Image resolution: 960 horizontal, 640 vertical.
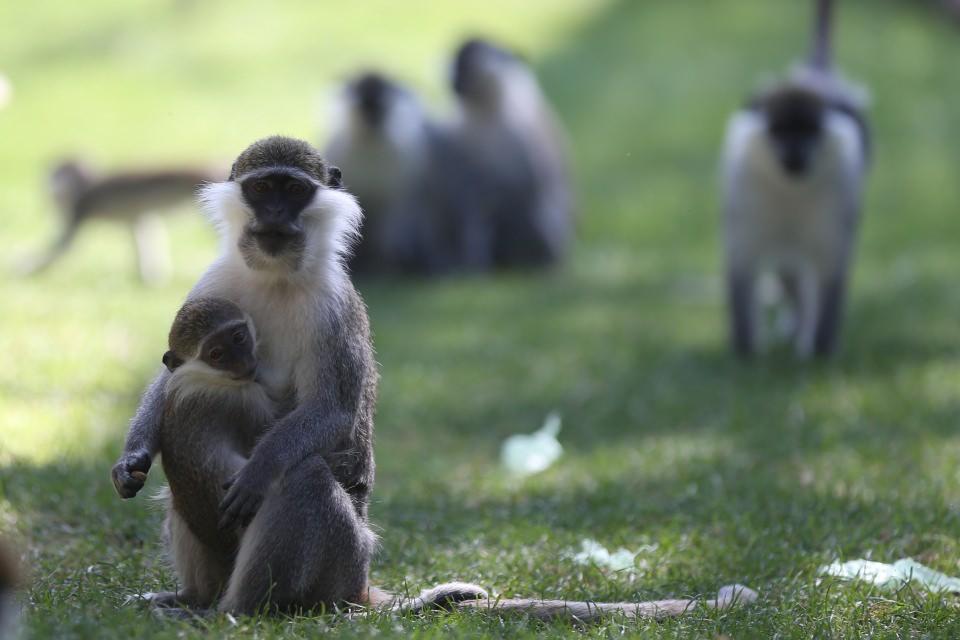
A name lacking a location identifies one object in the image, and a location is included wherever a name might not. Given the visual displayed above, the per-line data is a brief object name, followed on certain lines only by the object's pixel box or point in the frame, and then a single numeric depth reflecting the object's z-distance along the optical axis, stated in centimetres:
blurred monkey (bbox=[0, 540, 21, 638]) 484
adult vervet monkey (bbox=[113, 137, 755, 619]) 764
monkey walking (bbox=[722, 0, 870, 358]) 1778
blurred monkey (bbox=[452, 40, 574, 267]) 2722
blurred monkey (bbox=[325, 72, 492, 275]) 2562
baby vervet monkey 766
